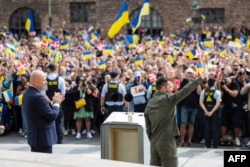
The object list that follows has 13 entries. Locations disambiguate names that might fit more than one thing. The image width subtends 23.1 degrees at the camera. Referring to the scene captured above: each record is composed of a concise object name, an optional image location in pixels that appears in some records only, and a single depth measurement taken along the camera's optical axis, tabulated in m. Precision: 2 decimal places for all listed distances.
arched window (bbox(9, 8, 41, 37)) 36.91
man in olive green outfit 7.79
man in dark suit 7.99
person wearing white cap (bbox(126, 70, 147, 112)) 13.31
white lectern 8.06
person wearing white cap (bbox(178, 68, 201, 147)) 12.68
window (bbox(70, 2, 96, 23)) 36.56
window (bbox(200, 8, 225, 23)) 35.34
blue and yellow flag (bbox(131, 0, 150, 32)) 22.09
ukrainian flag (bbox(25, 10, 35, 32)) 25.89
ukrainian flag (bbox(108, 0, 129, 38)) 21.00
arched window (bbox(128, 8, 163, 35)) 35.78
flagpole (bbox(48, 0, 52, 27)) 36.50
